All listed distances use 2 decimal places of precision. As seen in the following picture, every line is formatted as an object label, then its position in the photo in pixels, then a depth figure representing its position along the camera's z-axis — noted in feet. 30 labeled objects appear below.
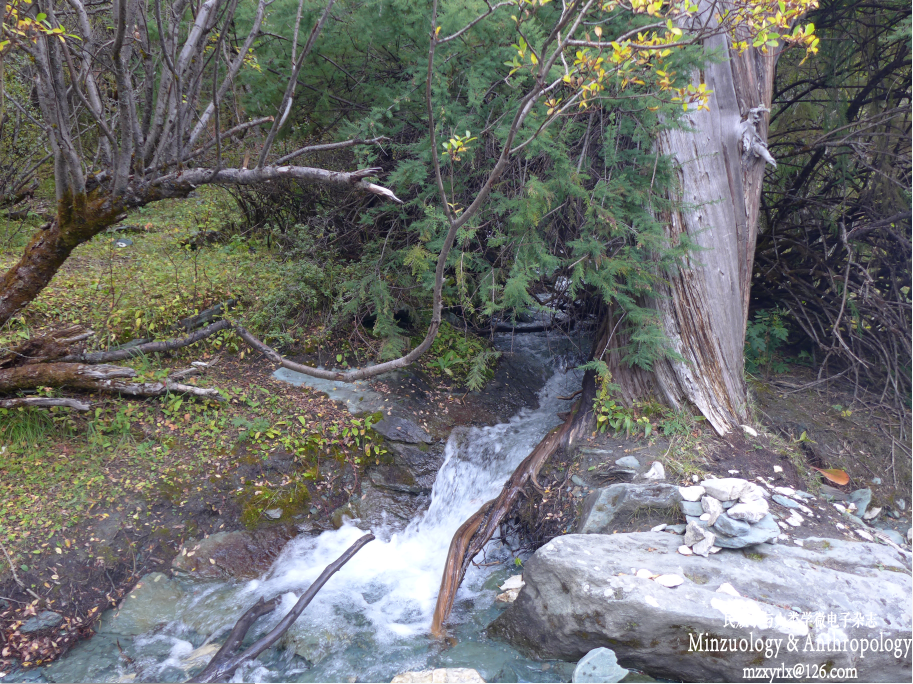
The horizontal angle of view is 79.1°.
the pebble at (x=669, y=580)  10.53
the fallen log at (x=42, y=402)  13.43
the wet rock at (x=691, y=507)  12.46
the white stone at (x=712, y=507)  12.07
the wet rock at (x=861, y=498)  14.82
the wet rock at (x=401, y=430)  16.34
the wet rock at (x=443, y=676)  9.81
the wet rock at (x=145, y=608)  11.57
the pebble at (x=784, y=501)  13.12
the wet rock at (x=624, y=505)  13.01
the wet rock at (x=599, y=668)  10.18
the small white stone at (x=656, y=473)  13.74
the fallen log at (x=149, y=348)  15.03
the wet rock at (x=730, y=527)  11.42
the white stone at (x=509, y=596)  12.71
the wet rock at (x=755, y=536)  11.34
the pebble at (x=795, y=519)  12.59
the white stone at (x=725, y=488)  12.41
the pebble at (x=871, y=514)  15.19
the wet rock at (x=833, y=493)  14.43
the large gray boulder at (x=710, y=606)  9.75
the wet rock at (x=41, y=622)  10.94
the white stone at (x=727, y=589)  10.29
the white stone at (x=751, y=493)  12.13
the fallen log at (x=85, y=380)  13.76
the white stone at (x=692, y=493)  12.78
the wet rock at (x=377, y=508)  14.98
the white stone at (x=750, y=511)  11.58
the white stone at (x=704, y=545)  11.46
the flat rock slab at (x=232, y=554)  12.98
